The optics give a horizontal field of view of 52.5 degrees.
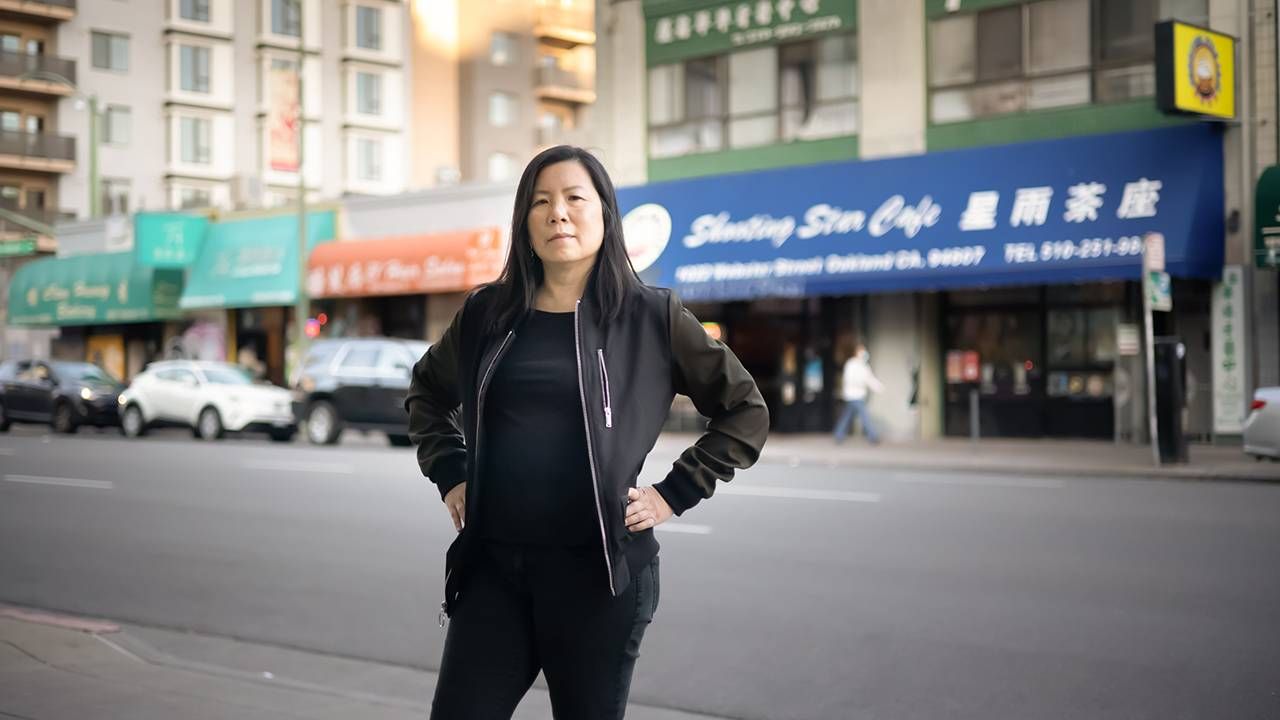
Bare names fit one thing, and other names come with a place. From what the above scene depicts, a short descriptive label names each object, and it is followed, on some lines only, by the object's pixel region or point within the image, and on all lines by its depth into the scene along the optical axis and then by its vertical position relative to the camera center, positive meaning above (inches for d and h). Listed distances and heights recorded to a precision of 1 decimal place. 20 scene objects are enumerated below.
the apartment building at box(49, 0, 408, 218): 1031.6 +279.9
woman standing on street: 112.3 -7.1
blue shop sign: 745.6 +94.1
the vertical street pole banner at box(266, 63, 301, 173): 1158.3 +229.7
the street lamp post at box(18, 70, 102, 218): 1020.7 +231.2
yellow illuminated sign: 698.2 +160.5
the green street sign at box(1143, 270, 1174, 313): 666.2 +39.0
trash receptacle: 655.1 -17.1
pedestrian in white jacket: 837.2 -13.5
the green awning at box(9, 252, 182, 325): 1390.3 +90.5
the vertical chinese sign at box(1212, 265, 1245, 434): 746.8 +6.9
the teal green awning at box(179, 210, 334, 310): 1263.5 +109.1
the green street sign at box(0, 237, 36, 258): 1320.1 +129.4
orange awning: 1087.6 +93.4
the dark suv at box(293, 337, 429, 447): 867.4 -10.8
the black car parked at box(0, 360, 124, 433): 1049.5 -17.7
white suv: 962.1 -22.5
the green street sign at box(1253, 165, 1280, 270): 706.8 +78.4
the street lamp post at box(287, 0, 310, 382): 1158.3 +94.2
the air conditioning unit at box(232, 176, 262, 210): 1491.1 +210.2
